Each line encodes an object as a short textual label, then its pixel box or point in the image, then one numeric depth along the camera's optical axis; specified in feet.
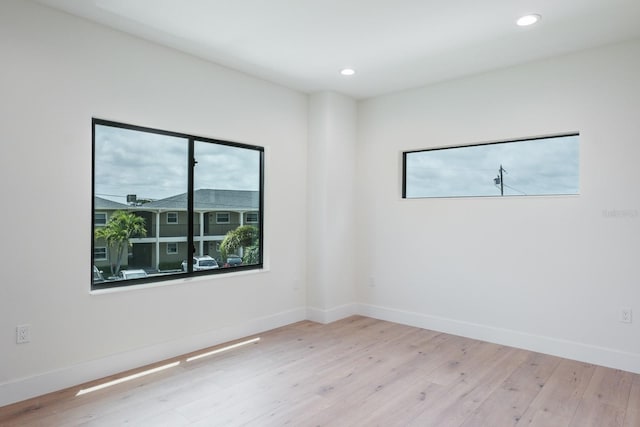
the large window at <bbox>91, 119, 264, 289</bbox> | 10.55
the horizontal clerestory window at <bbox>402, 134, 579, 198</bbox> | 12.07
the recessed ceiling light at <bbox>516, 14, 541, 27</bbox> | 9.46
